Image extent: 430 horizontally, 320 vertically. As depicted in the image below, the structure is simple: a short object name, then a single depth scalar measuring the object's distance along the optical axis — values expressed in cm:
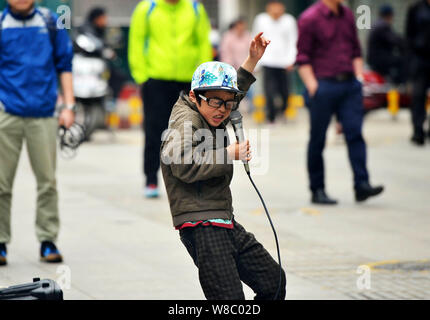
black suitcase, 824
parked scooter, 2892
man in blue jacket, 1304
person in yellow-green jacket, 1803
